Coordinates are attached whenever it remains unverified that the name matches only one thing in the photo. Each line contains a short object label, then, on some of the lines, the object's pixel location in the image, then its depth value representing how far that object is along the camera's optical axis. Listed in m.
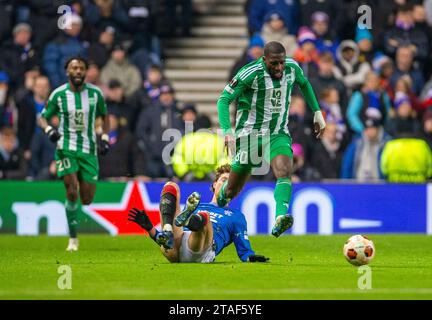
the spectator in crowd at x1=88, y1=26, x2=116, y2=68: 23.80
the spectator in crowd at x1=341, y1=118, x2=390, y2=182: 22.69
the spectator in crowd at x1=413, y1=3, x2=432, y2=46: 25.38
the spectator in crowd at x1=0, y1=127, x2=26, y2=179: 21.66
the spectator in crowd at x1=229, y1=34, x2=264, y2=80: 23.41
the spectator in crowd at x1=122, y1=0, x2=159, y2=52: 24.77
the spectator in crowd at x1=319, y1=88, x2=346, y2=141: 23.19
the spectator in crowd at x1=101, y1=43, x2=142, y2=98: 23.66
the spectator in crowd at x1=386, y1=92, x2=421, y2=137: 22.75
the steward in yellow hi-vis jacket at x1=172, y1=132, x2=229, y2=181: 21.06
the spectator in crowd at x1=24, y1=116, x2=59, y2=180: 21.92
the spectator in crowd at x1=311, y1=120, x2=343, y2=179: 22.45
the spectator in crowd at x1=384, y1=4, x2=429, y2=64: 25.20
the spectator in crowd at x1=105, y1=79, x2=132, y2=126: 22.75
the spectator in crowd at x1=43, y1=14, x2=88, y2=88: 23.41
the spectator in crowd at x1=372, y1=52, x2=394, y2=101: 24.23
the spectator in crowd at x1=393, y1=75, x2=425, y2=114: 23.88
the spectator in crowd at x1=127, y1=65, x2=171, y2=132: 23.00
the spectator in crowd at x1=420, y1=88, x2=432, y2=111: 23.77
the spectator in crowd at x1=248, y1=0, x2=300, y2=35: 25.22
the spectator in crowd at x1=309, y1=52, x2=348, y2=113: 23.45
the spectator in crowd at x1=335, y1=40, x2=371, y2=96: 24.30
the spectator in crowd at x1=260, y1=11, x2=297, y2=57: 24.52
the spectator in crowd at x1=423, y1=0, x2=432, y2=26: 26.00
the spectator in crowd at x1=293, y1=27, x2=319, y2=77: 23.70
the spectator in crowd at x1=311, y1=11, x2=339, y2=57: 24.56
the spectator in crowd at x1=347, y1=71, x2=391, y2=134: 23.25
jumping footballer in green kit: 14.46
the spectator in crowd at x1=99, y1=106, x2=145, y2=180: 22.00
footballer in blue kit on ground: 13.26
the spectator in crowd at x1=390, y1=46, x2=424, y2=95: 24.60
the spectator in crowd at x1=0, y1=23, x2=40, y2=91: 23.38
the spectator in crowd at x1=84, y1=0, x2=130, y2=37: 24.52
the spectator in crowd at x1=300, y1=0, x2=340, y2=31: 25.05
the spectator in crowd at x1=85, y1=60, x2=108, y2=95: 23.14
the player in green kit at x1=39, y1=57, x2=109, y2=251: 17.55
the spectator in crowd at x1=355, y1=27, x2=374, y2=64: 24.69
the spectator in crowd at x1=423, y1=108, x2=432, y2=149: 23.16
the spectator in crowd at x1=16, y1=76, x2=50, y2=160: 22.31
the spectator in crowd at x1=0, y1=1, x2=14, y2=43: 23.98
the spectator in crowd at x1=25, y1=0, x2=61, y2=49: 23.84
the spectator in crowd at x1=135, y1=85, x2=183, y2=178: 22.31
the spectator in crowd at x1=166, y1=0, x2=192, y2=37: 25.61
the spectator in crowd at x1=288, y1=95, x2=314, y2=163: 22.38
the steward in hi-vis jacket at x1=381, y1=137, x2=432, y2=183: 21.80
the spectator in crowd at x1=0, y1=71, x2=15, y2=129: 22.66
